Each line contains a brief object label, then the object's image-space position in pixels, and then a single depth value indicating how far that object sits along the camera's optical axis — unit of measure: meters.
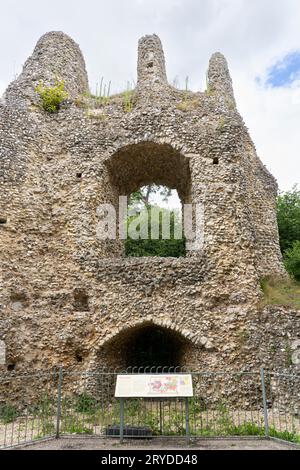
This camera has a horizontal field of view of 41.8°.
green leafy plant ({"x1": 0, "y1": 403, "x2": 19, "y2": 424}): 8.88
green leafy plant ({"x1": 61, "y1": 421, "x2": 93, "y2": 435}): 7.31
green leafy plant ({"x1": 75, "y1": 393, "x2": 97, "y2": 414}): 9.29
